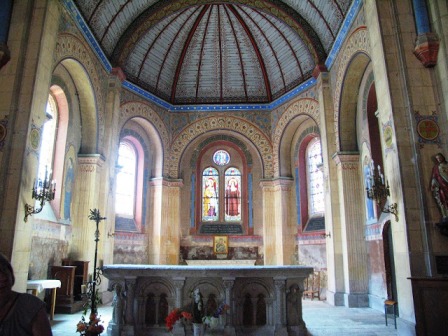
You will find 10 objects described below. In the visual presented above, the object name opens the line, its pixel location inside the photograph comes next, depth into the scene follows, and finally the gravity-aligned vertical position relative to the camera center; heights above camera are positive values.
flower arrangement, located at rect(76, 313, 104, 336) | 5.03 -0.89
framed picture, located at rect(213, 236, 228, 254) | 16.92 +0.68
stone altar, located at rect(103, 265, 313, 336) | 7.59 -0.72
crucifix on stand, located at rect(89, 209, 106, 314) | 7.13 +0.70
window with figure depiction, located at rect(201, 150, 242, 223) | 17.75 +3.09
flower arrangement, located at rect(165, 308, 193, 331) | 5.54 -0.84
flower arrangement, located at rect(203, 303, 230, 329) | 6.12 -0.94
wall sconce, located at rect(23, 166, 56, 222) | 7.80 +1.43
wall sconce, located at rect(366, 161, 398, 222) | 7.88 +1.47
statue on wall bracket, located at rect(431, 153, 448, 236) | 6.97 +1.36
